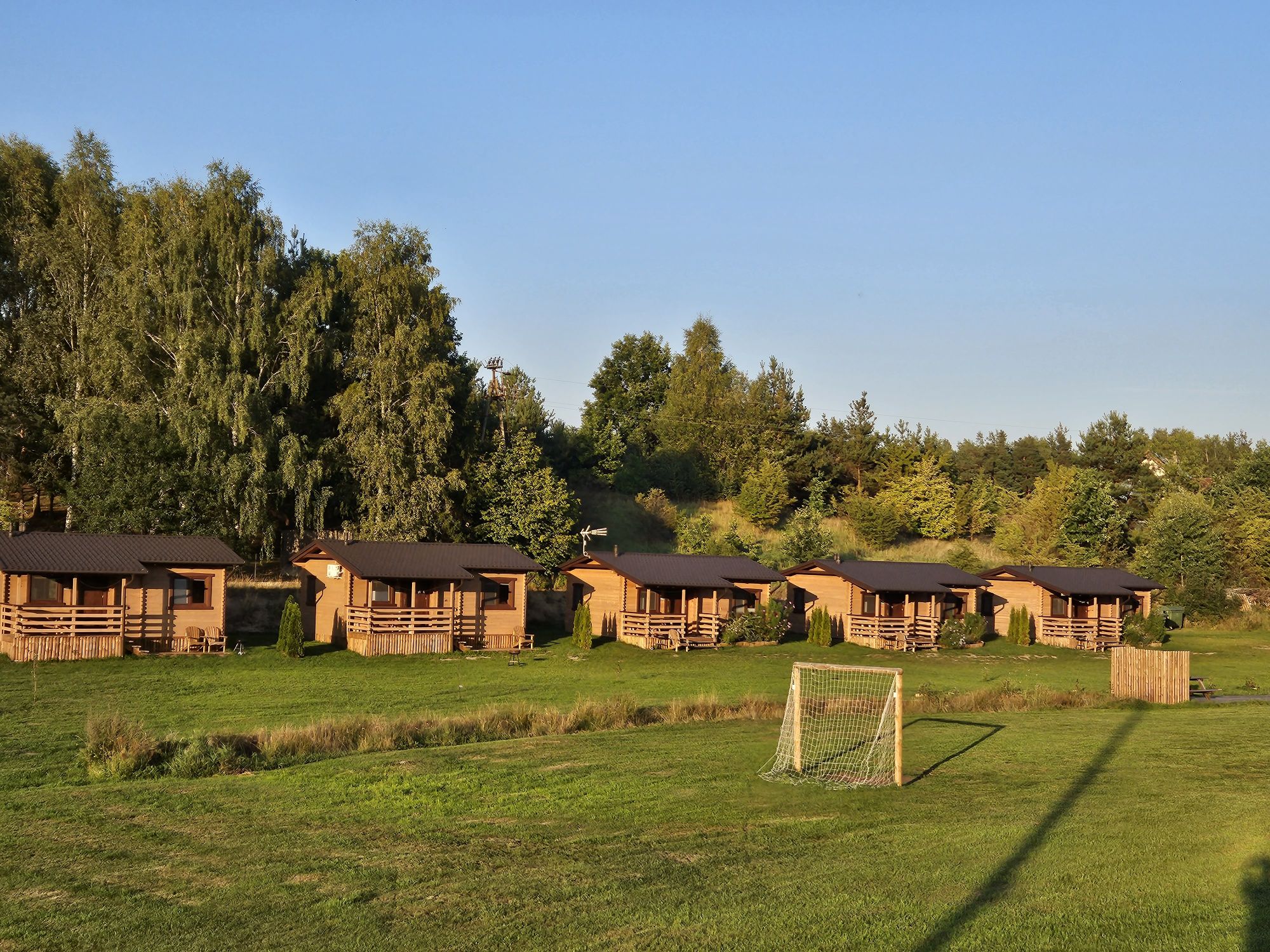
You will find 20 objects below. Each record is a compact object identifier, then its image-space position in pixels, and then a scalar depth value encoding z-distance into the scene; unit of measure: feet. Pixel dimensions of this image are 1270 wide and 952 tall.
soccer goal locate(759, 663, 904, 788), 54.90
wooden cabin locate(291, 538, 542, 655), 128.06
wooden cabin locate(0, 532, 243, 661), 111.14
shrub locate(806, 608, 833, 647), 142.82
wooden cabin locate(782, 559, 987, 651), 147.43
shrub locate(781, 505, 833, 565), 186.60
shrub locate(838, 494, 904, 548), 221.25
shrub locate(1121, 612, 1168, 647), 155.33
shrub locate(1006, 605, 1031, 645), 154.81
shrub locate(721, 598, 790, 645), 143.54
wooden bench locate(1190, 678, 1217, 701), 96.73
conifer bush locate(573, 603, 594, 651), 135.44
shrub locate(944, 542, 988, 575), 193.98
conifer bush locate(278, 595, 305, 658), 117.80
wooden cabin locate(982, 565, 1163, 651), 157.58
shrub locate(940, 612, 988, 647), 147.54
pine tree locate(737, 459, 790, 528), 226.58
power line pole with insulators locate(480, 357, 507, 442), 198.70
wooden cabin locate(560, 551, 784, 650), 142.20
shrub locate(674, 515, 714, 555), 192.24
